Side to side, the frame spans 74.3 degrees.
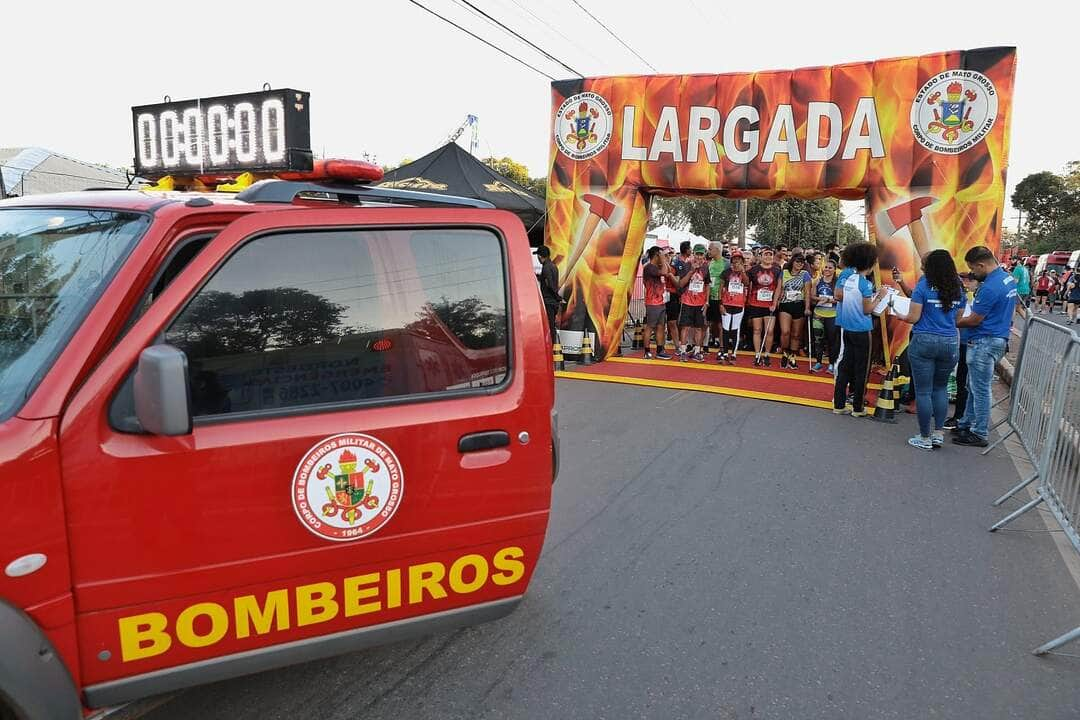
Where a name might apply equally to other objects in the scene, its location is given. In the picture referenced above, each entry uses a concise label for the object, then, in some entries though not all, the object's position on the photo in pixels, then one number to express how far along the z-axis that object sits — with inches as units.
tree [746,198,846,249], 1461.6
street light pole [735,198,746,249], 1031.6
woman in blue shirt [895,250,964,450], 242.8
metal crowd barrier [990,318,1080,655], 149.9
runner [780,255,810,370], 435.6
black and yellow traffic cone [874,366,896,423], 301.0
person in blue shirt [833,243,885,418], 287.1
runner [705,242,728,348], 458.6
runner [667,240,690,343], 457.7
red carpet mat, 347.9
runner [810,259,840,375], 400.8
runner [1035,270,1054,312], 1086.1
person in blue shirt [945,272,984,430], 289.6
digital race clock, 130.6
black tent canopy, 560.7
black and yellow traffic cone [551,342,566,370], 415.0
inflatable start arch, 339.0
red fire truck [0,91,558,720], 75.0
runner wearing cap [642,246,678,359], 431.2
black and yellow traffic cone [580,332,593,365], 424.5
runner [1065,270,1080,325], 778.9
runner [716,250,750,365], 438.9
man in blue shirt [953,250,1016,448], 251.8
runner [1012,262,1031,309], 650.2
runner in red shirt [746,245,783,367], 437.4
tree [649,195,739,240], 1734.7
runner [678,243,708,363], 436.1
